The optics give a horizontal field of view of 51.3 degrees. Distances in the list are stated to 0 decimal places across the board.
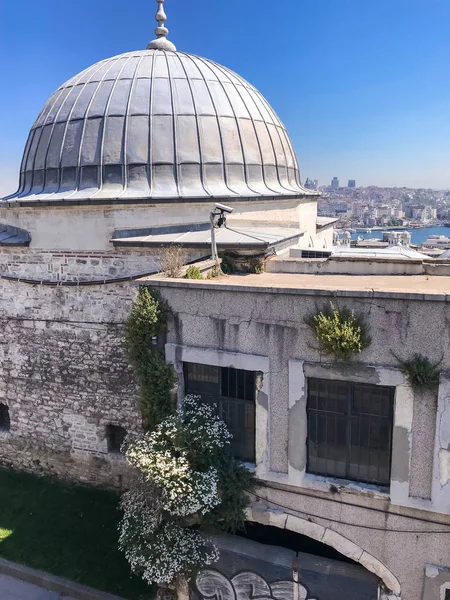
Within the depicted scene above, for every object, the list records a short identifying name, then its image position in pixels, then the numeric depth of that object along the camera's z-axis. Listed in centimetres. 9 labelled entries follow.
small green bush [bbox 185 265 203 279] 869
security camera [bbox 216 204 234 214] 920
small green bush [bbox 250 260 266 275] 1057
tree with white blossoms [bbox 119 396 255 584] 755
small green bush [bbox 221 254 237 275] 1042
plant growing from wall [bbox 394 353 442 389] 663
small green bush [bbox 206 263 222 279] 967
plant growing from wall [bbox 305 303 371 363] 684
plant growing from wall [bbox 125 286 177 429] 802
